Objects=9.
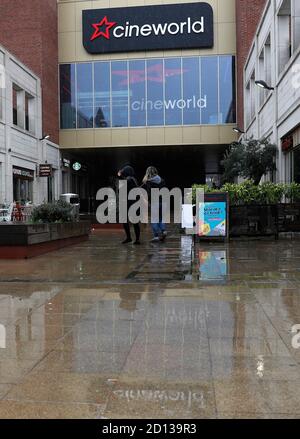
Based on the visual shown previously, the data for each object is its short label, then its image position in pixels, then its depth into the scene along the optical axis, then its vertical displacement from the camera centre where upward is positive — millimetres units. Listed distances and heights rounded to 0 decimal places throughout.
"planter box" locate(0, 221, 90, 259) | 10250 -528
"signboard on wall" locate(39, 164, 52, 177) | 31219 +2696
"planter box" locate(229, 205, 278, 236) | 13961 -243
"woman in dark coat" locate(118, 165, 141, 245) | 12359 +878
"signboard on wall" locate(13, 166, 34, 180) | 28109 +2371
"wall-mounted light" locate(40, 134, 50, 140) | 31642 +4825
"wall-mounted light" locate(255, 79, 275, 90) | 19062 +4736
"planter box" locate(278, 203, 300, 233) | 14188 -234
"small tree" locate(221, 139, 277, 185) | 19609 +2044
